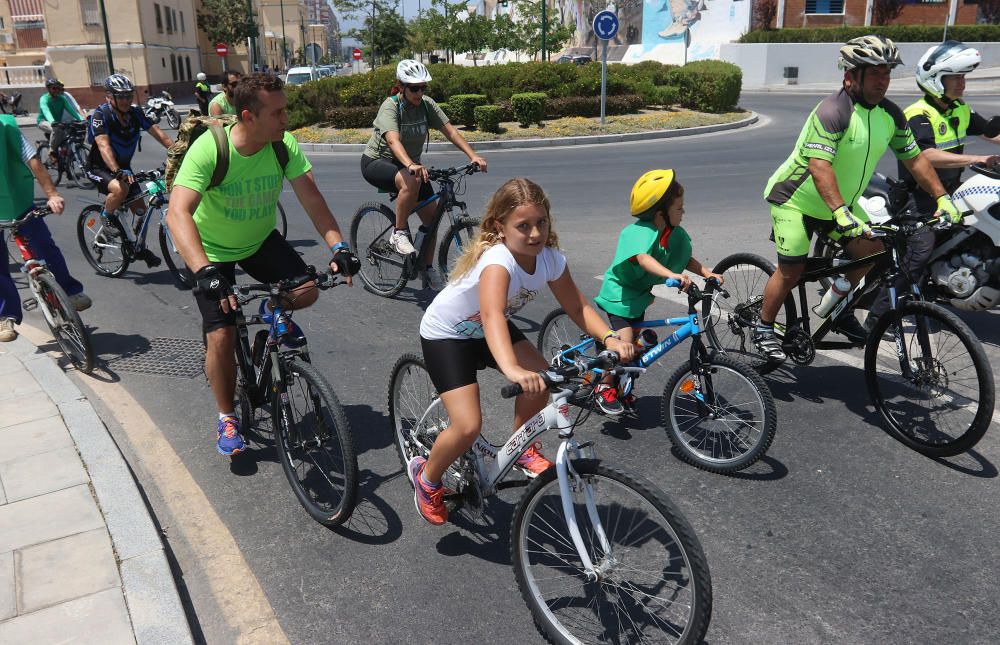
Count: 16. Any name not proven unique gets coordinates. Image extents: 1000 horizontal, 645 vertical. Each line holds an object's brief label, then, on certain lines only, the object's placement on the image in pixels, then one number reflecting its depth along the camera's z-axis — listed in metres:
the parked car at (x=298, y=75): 55.02
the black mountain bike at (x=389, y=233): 7.23
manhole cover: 5.96
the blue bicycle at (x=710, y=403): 4.03
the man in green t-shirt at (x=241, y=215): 3.90
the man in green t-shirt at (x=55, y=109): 14.53
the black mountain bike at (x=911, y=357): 4.11
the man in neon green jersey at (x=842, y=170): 4.55
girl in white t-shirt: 3.08
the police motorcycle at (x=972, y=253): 5.70
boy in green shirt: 4.39
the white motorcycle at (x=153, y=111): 9.21
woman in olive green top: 7.15
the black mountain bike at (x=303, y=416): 3.62
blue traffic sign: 19.88
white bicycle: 2.65
